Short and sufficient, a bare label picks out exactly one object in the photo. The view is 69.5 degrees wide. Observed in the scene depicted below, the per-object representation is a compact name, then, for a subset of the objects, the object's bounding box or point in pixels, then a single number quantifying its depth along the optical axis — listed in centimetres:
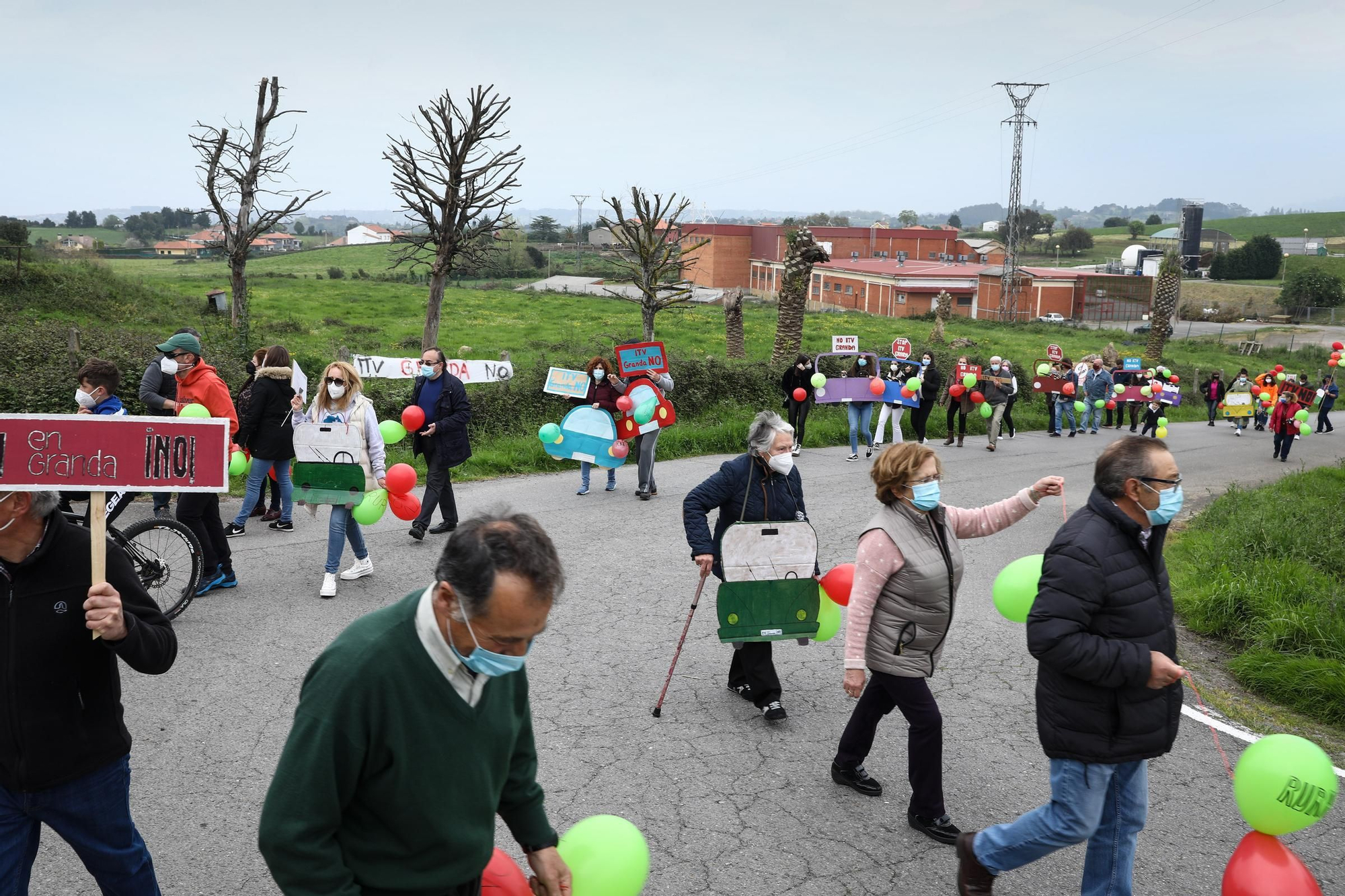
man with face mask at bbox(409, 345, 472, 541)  957
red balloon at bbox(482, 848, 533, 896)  257
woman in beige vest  452
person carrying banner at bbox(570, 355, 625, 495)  1182
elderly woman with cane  572
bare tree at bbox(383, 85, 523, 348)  2094
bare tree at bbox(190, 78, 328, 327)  2647
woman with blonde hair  783
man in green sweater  209
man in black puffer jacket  351
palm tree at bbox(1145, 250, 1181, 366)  3984
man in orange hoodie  753
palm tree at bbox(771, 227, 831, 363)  2405
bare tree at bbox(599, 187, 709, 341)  2142
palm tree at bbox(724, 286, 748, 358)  2508
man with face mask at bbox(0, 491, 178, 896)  290
